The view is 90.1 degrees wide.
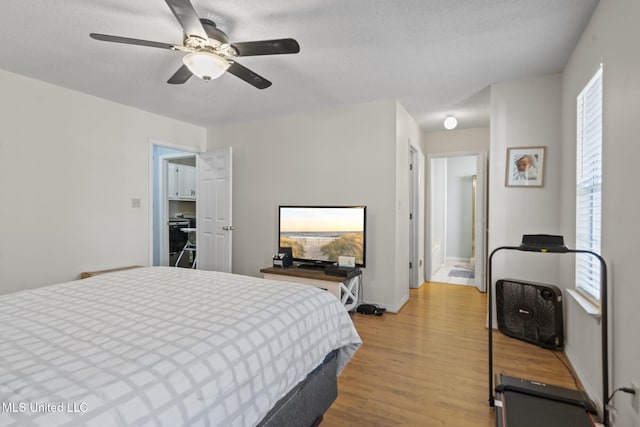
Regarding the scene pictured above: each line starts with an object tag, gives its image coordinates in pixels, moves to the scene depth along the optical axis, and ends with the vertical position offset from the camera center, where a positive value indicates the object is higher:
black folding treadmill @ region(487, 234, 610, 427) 1.60 -1.04
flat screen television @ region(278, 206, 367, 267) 3.76 -0.27
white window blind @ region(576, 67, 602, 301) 2.05 +0.20
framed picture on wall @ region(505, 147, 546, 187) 2.99 +0.43
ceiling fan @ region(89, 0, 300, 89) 1.89 +1.05
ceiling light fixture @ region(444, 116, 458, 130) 4.12 +1.17
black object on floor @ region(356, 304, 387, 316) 3.64 -1.13
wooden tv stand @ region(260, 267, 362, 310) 3.43 -0.78
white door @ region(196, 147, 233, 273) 4.50 +0.00
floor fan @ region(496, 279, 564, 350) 2.72 -0.90
